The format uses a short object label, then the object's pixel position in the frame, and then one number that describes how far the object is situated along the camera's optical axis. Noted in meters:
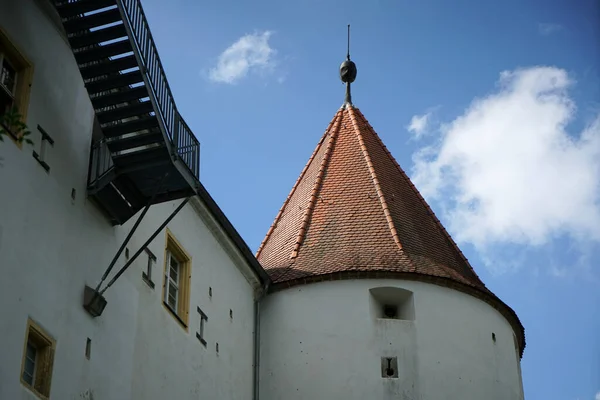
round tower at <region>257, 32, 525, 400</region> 21.00
